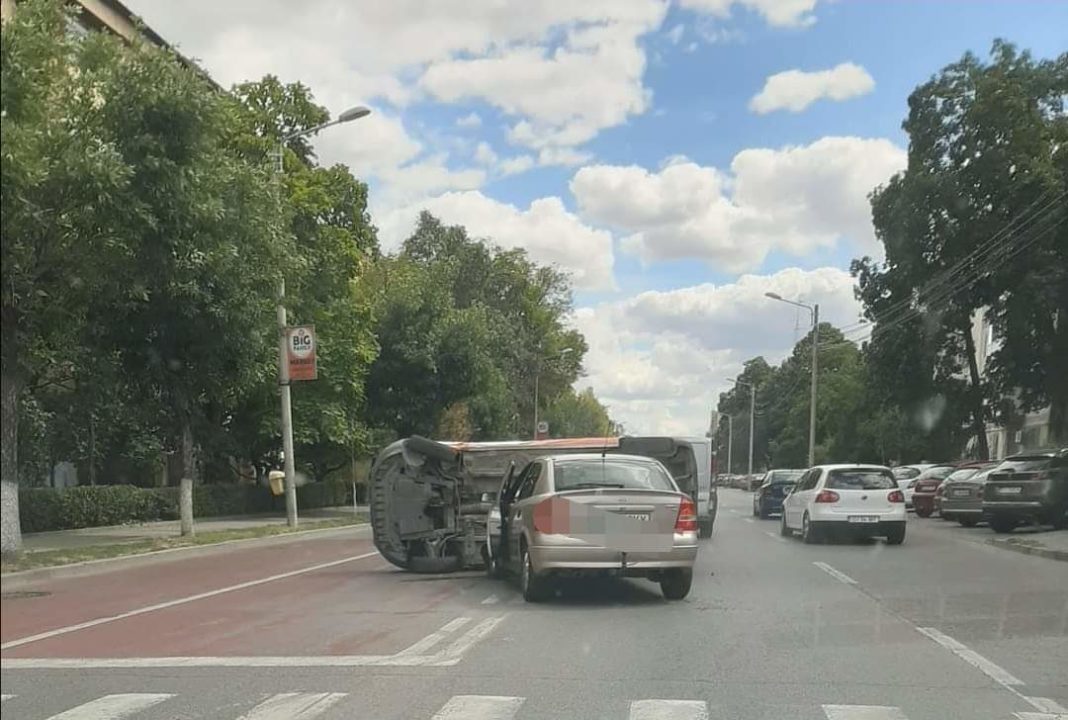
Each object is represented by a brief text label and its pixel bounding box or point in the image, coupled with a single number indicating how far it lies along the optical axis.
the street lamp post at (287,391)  25.84
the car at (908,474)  33.96
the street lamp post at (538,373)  70.72
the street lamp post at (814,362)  50.53
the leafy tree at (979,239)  34.94
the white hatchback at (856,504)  19.62
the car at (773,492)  31.66
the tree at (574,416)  84.25
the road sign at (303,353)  25.17
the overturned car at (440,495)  13.95
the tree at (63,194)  9.70
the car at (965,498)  24.36
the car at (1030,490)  21.17
